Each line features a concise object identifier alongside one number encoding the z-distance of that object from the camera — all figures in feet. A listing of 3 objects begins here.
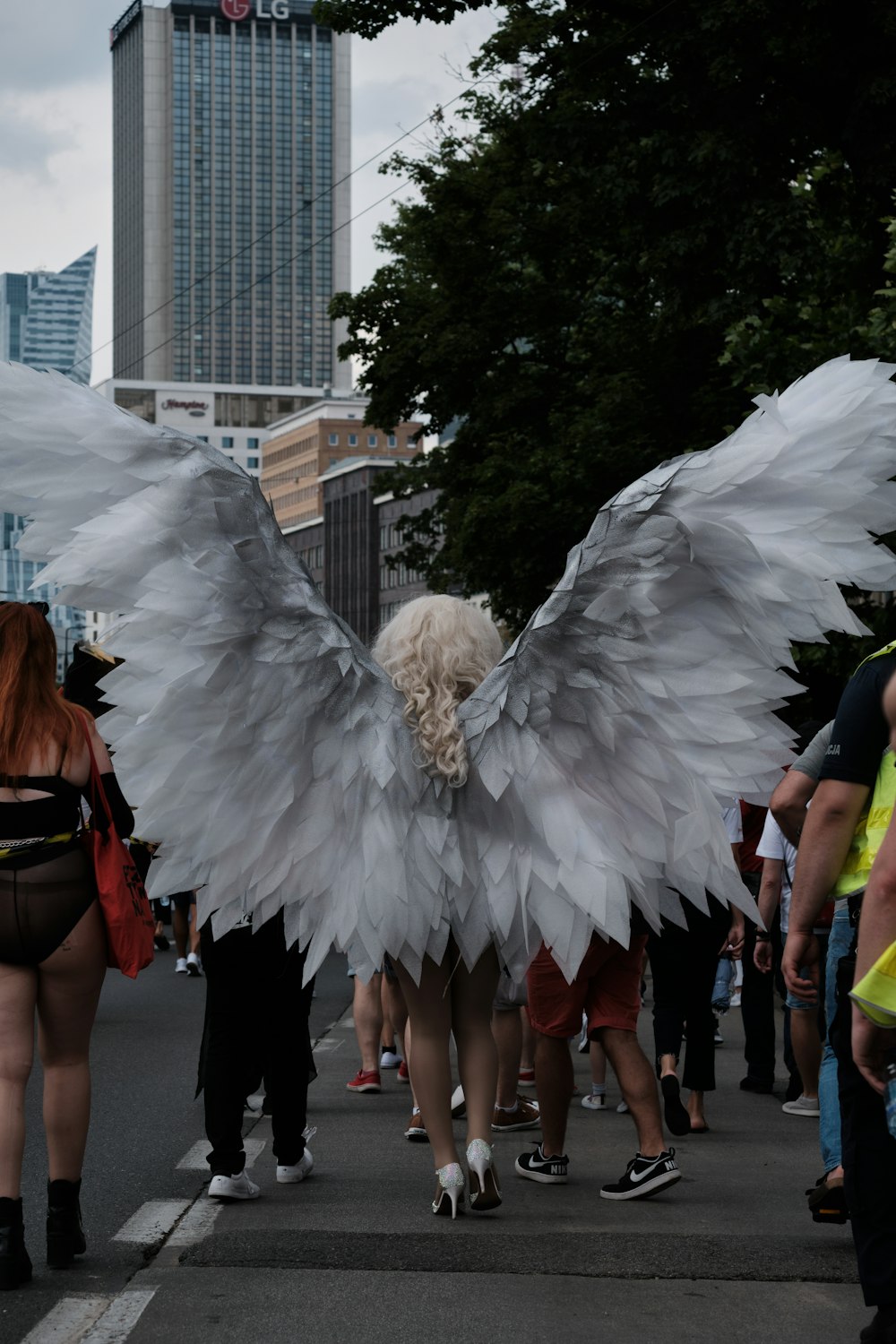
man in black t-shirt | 24.49
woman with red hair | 31.24
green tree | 101.76
